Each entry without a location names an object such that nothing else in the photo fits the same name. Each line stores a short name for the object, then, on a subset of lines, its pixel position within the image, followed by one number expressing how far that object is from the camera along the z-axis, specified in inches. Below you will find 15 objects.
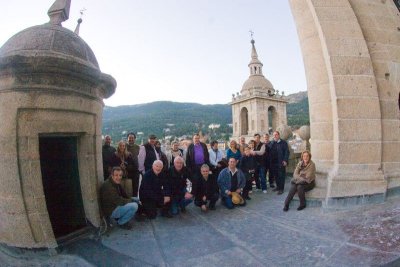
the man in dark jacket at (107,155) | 206.4
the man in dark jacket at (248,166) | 243.0
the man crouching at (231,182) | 203.6
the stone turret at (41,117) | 117.6
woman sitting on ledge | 173.8
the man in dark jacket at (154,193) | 177.6
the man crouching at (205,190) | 197.3
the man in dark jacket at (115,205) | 151.5
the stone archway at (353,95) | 167.0
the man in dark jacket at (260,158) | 257.8
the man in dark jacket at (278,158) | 244.5
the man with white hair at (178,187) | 187.9
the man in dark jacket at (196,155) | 222.1
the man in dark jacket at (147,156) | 220.1
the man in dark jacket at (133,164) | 215.9
